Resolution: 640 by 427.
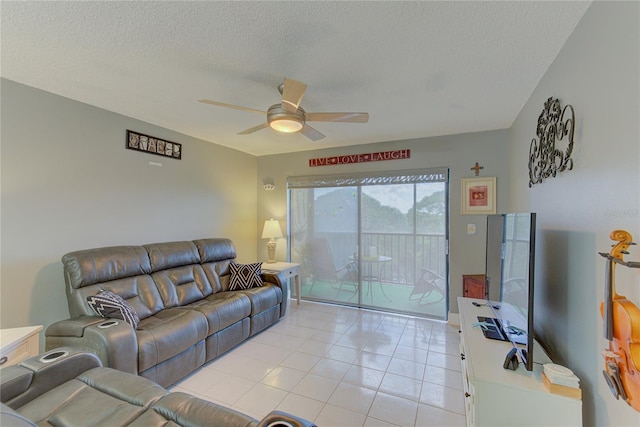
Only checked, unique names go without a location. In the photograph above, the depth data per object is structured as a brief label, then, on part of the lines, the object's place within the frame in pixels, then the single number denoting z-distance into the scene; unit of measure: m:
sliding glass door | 3.83
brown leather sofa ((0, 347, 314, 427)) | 1.19
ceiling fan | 2.17
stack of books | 1.27
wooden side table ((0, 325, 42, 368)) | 1.56
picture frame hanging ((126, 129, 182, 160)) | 3.10
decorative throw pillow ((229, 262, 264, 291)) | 3.48
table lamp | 4.50
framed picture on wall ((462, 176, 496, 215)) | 3.47
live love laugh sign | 3.96
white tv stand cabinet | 1.29
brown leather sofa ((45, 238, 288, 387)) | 1.96
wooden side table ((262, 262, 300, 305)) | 3.96
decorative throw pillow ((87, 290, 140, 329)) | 2.15
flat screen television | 1.48
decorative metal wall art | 1.56
